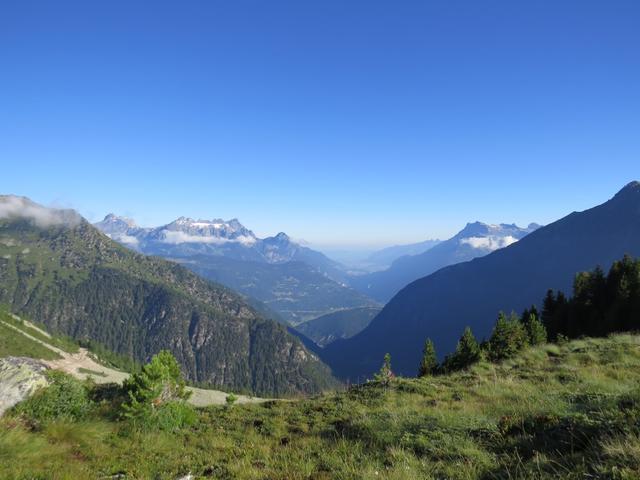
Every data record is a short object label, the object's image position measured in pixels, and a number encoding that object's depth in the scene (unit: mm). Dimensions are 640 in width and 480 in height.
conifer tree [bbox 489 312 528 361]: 48188
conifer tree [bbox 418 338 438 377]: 62181
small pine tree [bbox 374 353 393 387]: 24091
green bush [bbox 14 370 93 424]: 14055
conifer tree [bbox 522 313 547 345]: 56000
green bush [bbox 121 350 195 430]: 15425
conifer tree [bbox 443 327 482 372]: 53969
